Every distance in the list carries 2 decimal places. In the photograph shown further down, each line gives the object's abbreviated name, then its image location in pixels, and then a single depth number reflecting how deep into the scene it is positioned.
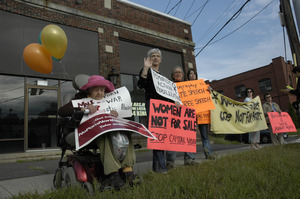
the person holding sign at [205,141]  4.54
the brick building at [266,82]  28.36
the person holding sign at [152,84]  3.41
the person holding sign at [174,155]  3.86
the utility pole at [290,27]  8.41
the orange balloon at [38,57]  3.90
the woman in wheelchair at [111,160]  2.24
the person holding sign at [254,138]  6.78
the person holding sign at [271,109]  7.42
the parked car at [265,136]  14.26
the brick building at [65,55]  7.86
